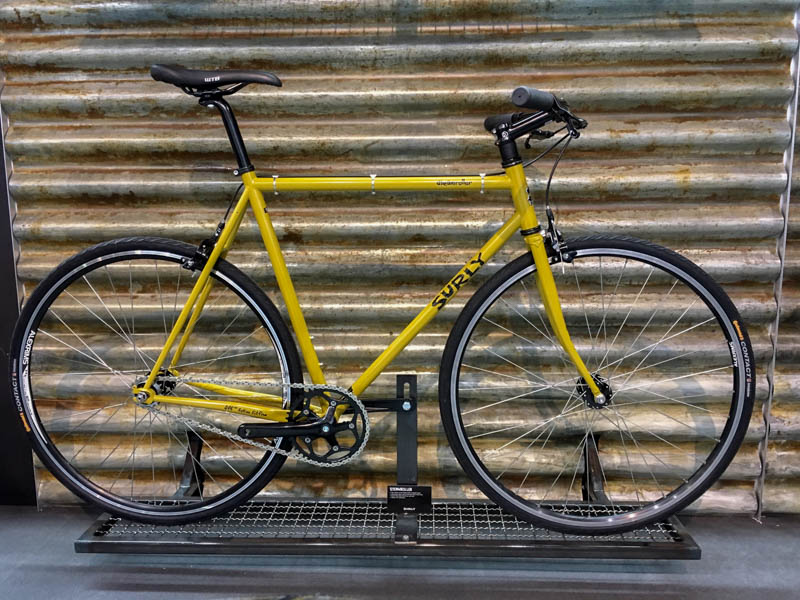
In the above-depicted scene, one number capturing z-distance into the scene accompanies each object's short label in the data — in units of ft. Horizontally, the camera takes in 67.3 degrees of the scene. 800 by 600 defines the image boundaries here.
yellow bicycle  7.34
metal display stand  7.17
